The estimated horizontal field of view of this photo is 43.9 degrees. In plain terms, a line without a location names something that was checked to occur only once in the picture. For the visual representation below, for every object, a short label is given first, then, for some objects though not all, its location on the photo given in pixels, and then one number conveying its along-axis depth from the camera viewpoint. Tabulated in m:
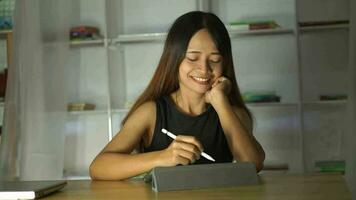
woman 1.21
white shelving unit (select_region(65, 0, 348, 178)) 2.78
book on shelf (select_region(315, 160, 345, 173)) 2.48
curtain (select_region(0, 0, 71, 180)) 2.49
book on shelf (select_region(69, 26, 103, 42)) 2.84
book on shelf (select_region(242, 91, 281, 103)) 2.68
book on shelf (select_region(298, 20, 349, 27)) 2.68
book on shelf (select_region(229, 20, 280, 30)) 2.67
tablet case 0.82
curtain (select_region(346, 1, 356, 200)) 1.97
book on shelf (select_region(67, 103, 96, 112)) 2.86
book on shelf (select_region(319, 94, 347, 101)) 2.66
